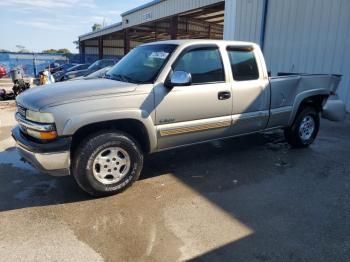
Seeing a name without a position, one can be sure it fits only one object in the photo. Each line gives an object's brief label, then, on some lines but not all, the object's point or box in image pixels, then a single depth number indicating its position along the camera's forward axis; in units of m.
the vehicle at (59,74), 18.49
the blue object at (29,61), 28.83
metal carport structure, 18.88
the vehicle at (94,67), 16.29
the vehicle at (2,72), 14.58
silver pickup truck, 3.59
